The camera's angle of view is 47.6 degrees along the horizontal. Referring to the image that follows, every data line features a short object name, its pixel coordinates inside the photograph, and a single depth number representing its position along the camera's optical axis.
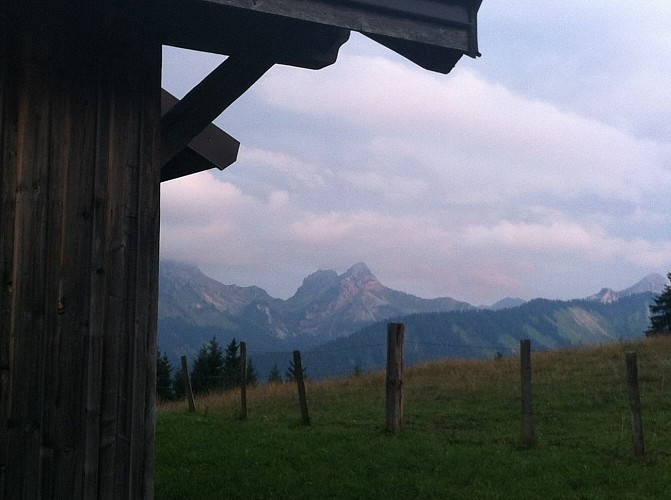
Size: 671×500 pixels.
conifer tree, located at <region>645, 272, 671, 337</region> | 58.13
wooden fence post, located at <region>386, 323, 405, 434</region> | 13.51
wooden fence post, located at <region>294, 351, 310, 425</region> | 15.05
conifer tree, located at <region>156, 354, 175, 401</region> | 53.00
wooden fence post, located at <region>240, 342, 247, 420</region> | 16.44
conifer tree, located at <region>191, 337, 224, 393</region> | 55.50
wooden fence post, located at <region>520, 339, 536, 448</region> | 12.34
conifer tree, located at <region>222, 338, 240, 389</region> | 55.71
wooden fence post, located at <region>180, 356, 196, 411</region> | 19.61
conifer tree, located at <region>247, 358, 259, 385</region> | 44.34
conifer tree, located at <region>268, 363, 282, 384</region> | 53.72
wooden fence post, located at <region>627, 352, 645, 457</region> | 11.34
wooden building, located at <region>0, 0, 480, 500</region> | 4.32
